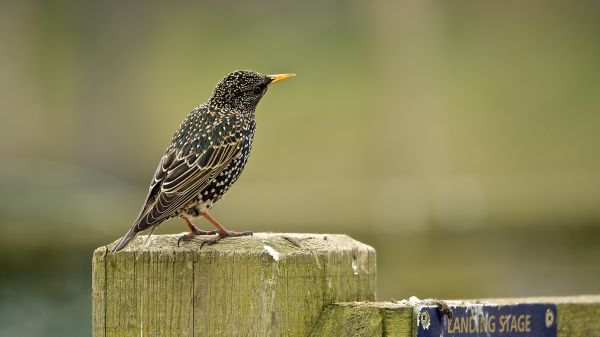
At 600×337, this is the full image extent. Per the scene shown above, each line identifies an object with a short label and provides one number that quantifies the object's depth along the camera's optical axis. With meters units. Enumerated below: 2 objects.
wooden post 6.06
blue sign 6.18
